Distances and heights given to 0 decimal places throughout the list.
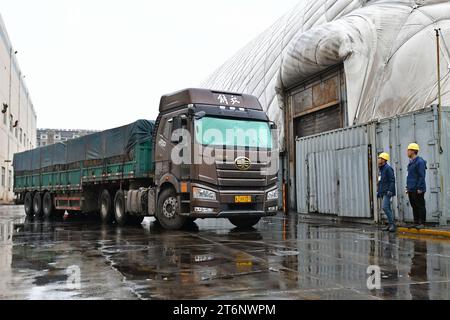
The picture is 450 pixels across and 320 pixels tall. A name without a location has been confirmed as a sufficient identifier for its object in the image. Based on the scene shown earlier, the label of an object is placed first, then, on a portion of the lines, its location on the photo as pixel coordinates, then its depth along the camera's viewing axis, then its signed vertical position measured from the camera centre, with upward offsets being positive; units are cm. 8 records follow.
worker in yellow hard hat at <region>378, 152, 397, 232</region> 1030 +30
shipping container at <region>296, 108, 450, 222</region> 1059 +99
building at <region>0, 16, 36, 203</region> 4081 +941
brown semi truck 1032 +97
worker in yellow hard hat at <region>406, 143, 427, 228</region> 988 +31
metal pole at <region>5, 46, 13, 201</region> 4326 +664
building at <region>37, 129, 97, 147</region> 10746 +1645
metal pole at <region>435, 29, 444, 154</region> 1044 +167
